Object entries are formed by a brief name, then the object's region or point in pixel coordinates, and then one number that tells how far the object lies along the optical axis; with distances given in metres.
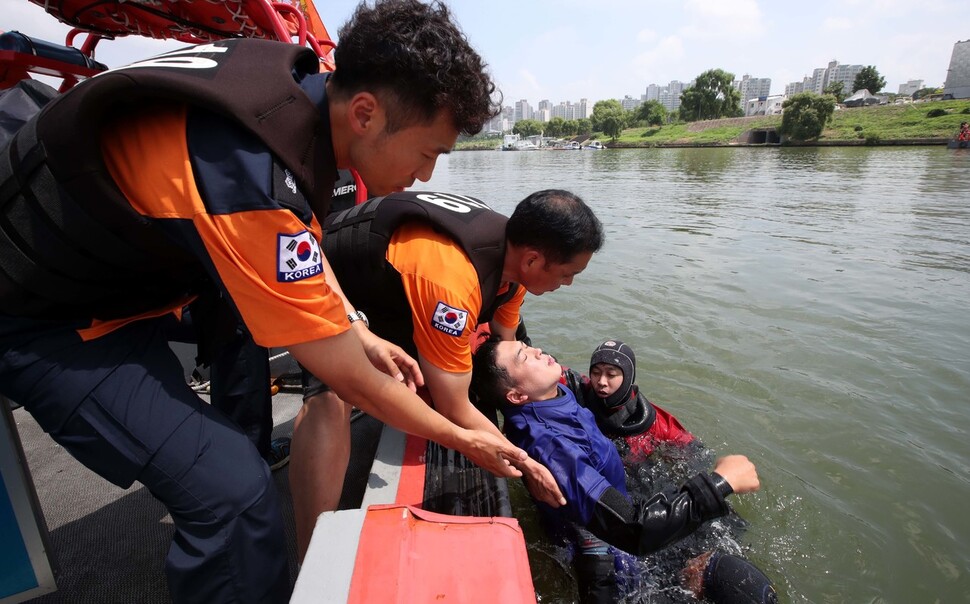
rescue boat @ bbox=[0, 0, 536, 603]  1.10
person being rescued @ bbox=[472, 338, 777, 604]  1.84
